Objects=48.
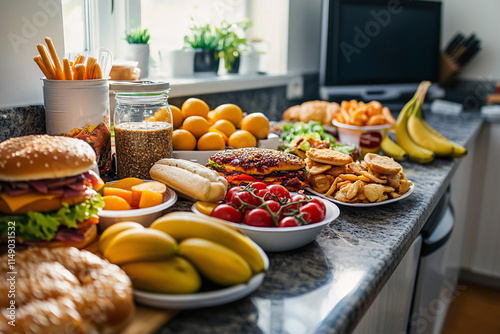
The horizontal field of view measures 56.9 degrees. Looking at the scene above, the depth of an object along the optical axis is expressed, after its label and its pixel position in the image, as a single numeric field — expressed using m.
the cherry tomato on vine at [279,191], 0.96
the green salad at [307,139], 1.41
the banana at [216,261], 0.67
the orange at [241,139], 1.32
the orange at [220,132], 1.33
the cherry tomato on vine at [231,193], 0.94
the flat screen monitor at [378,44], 2.29
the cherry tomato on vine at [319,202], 0.90
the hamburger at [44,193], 0.74
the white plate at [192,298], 0.63
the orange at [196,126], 1.29
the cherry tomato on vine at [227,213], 0.85
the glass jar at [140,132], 1.09
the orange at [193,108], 1.35
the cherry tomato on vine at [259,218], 0.84
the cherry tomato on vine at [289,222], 0.84
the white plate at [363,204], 1.09
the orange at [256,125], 1.36
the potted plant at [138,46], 1.46
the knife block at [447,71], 2.96
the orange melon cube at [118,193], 0.93
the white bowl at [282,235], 0.82
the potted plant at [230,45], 1.92
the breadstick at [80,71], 1.01
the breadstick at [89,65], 1.02
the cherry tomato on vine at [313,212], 0.87
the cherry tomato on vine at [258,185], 1.01
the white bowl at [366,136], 1.61
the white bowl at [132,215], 0.87
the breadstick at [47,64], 0.95
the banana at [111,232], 0.76
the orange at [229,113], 1.41
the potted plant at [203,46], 1.85
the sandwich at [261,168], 1.10
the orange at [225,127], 1.35
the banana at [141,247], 0.67
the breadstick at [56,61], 0.95
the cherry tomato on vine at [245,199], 0.89
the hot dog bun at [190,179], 0.96
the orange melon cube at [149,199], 0.92
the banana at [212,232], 0.71
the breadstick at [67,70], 0.99
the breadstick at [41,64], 0.97
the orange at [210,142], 1.26
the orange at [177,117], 1.32
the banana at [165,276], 0.65
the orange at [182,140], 1.25
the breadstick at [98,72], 1.04
